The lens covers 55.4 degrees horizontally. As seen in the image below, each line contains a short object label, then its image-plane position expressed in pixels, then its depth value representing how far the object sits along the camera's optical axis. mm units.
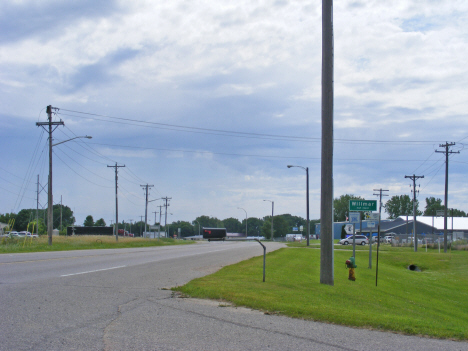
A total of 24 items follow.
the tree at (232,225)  181750
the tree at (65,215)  166500
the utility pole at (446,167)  51906
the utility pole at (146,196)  85662
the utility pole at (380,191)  74319
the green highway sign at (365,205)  19578
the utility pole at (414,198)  49844
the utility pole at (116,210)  63828
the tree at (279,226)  163625
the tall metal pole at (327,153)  12797
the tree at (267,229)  147375
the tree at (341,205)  142712
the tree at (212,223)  191125
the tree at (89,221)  171250
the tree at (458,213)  179750
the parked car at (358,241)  63375
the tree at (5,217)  139650
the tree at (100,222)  178375
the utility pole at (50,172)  37281
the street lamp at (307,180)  50794
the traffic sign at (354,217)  22438
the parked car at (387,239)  80200
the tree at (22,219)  143875
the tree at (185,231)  195625
